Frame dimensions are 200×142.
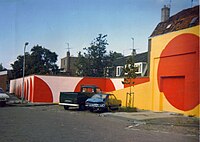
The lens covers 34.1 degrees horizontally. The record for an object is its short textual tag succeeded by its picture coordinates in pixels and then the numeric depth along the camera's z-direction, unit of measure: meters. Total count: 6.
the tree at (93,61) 40.94
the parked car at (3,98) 25.25
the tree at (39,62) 31.29
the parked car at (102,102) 21.40
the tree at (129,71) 24.23
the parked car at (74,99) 23.11
